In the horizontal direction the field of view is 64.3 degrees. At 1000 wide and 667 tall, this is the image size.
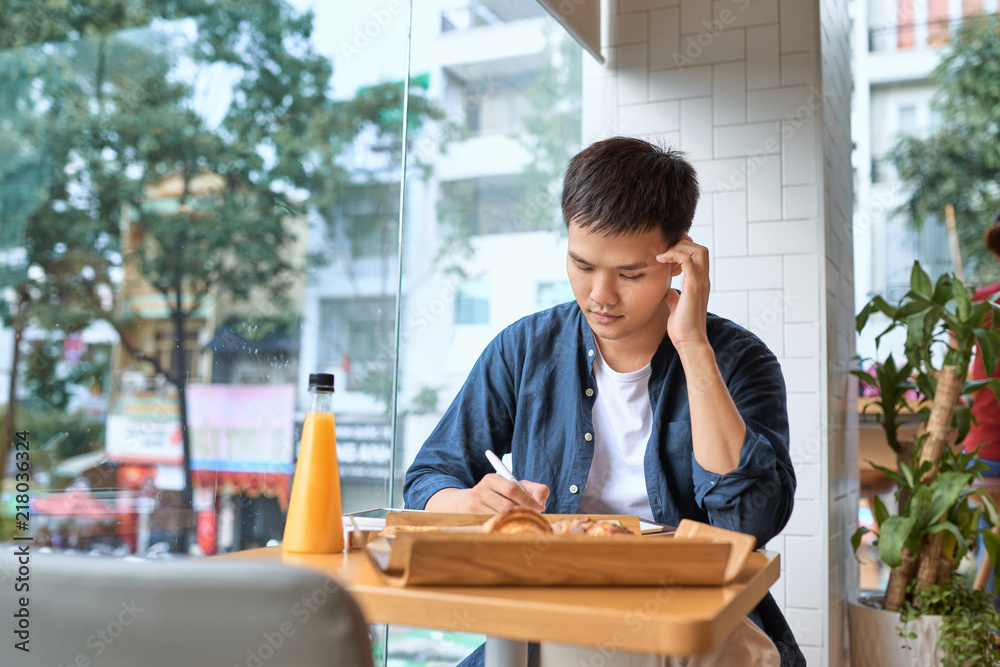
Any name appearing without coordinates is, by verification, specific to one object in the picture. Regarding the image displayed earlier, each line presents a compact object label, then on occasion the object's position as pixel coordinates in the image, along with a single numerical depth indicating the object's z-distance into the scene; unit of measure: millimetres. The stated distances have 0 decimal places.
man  1261
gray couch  481
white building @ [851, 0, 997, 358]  7172
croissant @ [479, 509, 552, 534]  884
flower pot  2566
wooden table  629
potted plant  2604
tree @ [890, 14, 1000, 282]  6969
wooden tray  741
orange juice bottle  980
